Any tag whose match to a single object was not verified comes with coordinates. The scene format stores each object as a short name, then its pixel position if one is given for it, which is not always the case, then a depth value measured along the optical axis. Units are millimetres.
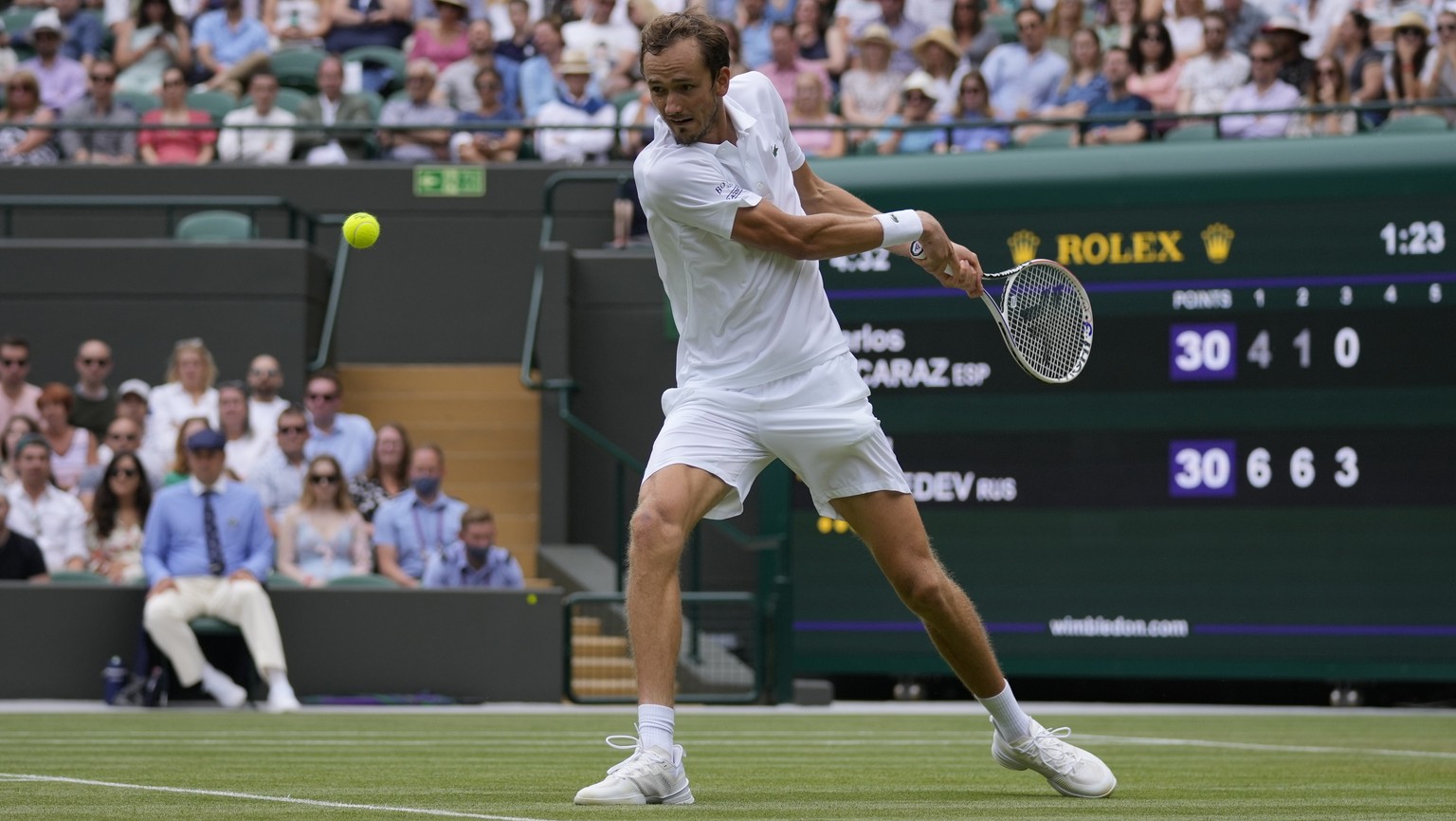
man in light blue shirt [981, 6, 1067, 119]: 15766
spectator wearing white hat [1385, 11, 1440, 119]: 14039
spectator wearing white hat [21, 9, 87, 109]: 17984
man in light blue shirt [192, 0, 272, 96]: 18516
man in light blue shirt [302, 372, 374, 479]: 14281
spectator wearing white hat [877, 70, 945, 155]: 14984
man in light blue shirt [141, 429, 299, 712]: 12297
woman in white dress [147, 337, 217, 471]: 14086
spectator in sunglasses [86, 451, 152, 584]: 13211
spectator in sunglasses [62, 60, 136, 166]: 17141
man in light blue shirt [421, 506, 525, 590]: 13320
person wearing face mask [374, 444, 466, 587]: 13578
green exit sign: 16719
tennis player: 5484
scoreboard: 12031
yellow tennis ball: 7852
